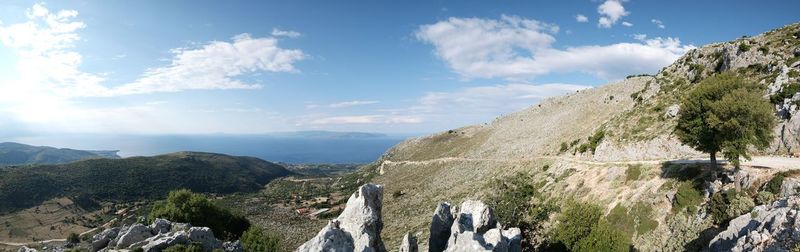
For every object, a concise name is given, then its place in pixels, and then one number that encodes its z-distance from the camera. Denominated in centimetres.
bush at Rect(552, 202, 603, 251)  3584
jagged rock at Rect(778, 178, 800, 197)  3121
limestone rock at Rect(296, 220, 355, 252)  2567
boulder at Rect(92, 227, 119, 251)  4497
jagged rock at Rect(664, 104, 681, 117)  6258
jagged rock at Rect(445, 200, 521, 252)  2545
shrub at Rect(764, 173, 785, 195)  3266
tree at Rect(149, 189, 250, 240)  6156
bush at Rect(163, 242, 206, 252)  3897
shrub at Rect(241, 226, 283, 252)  4932
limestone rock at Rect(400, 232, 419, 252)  3088
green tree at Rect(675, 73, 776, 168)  3578
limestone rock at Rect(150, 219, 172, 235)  4749
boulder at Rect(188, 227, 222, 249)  4428
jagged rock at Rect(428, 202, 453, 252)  3372
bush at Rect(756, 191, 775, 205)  3189
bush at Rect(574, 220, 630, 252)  3344
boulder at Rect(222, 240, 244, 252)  4941
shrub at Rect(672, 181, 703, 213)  3822
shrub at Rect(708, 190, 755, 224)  3328
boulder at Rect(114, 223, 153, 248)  4312
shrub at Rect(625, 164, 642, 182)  5008
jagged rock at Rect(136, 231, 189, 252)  4028
